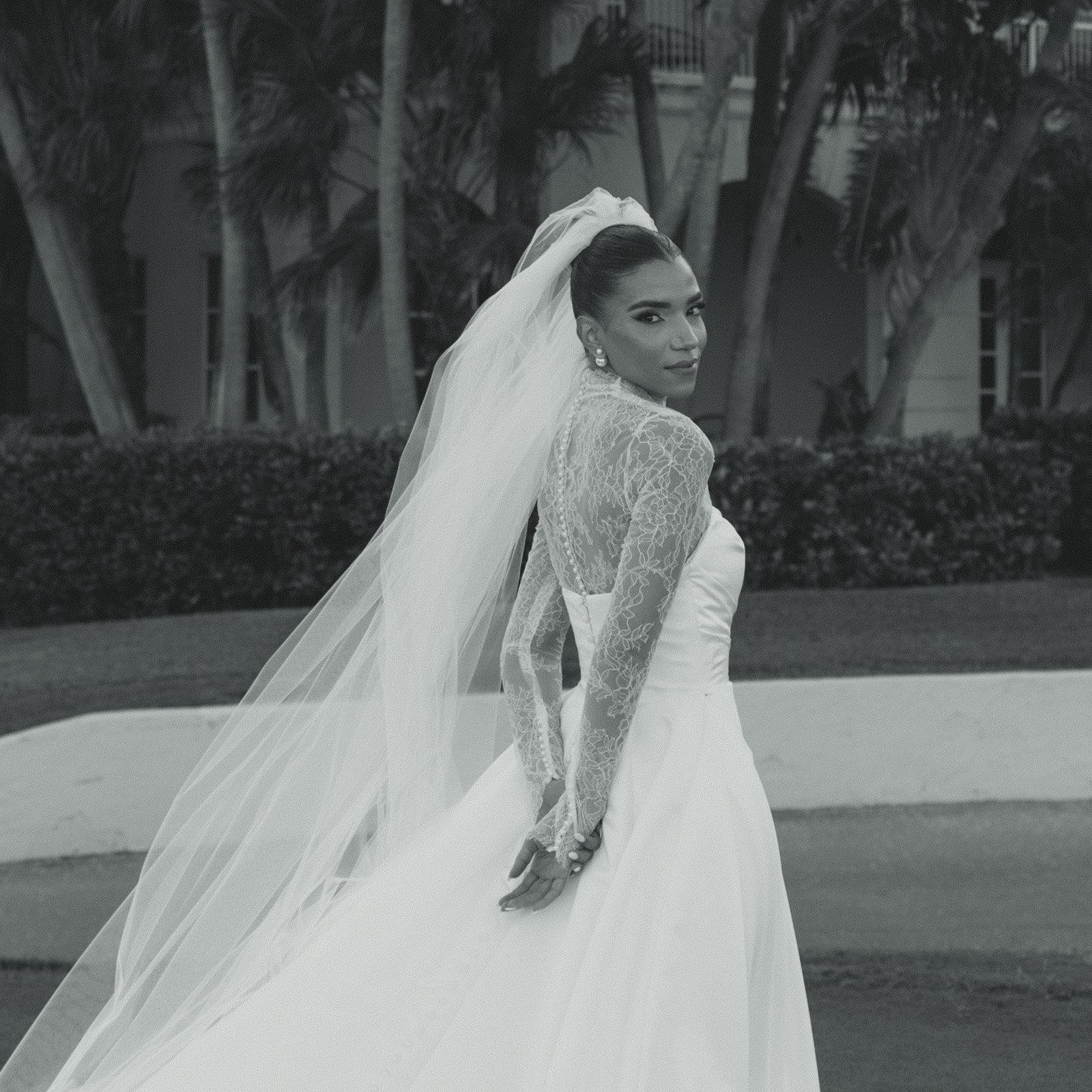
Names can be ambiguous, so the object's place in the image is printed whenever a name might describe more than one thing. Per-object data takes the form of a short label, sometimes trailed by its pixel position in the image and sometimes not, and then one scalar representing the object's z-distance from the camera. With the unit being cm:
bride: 291
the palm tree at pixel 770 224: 1229
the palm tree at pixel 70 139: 1290
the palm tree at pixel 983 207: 1278
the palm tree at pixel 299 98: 1215
